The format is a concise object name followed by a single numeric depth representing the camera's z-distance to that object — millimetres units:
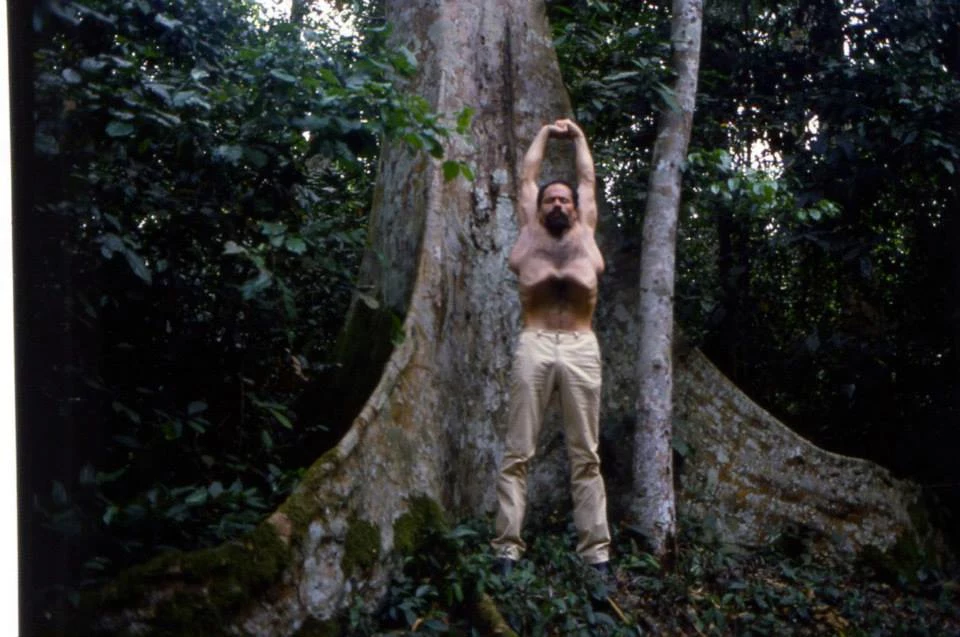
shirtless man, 6500
